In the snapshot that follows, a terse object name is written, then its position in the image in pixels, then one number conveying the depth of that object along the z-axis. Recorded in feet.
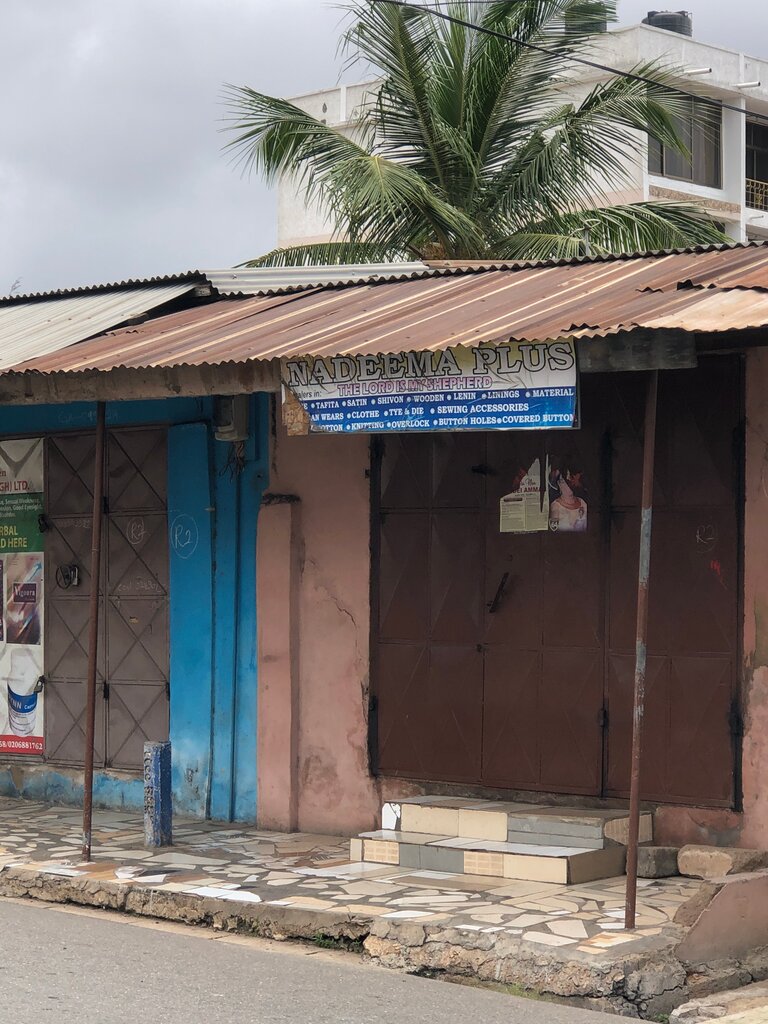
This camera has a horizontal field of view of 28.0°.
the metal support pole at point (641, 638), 22.26
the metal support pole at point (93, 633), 28.58
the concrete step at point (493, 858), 26.07
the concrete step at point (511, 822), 26.84
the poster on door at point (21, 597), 37.65
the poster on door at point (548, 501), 28.73
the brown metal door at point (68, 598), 36.50
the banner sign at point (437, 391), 22.86
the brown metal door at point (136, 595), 35.17
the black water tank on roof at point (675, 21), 110.52
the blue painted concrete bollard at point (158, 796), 30.09
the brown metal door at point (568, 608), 27.04
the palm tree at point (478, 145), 53.36
